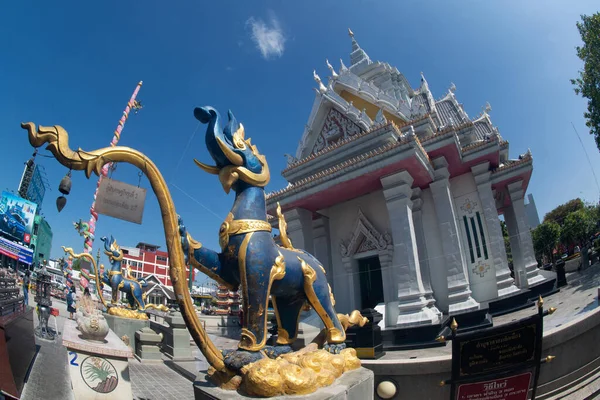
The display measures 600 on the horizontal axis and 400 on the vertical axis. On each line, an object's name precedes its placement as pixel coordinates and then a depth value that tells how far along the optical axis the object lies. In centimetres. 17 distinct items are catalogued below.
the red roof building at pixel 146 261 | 5988
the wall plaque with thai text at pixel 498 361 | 293
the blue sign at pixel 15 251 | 3339
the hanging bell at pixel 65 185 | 249
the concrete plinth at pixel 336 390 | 209
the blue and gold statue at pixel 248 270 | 211
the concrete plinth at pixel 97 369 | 298
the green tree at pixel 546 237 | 3316
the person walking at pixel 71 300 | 1301
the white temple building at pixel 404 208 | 1000
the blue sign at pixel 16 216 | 3781
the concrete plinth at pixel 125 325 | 891
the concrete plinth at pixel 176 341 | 775
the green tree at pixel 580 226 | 2930
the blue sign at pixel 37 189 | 5006
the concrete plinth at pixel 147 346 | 735
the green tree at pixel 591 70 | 1312
